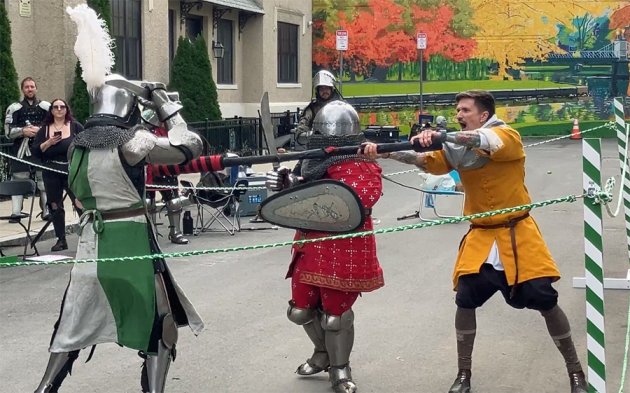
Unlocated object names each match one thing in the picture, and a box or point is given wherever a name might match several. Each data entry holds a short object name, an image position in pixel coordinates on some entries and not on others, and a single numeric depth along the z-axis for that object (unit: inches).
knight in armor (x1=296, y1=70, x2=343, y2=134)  405.7
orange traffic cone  1215.7
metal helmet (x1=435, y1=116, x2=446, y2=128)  657.6
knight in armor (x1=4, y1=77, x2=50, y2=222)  530.6
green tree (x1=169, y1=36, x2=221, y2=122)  923.4
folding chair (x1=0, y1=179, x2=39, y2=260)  443.5
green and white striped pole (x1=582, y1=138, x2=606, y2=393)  199.9
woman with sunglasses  462.3
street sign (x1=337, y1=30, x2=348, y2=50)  1031.0
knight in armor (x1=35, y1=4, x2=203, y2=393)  203.5
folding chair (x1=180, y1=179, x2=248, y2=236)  516.4
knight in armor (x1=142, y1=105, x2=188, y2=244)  460.6
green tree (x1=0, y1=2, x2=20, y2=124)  659.4
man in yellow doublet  220.1
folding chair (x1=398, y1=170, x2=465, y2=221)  551.5
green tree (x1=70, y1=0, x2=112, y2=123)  729.0
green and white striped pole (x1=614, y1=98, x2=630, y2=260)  331.6
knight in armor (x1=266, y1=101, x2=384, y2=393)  232.8
